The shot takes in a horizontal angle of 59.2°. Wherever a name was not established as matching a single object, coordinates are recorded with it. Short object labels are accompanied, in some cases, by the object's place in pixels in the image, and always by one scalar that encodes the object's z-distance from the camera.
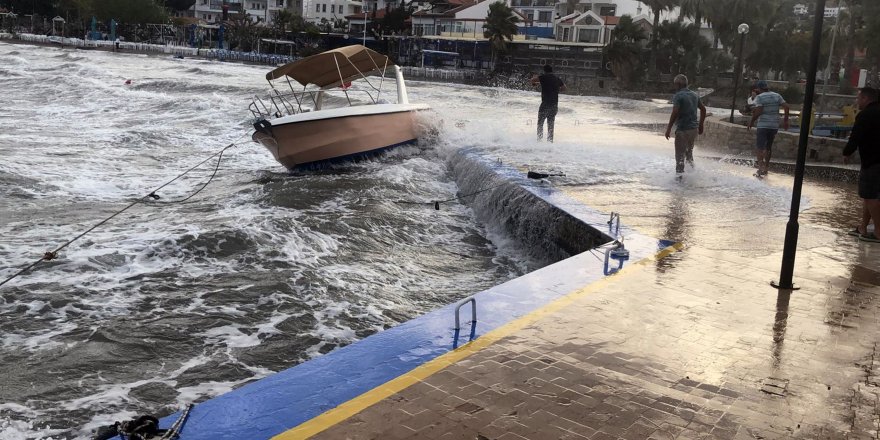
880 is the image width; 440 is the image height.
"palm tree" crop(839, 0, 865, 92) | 43.01
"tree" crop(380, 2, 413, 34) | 98.25
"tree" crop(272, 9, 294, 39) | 103.81
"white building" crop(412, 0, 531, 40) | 85.94
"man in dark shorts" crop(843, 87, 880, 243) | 7.90
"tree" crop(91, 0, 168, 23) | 112.19
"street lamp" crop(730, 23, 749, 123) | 22.84
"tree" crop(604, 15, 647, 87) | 65.12
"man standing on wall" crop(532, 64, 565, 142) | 16.25
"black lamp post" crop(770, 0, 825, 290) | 6.06
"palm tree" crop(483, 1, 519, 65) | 76.31
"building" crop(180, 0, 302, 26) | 131.88
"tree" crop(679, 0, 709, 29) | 57.92
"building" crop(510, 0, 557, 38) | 84.25
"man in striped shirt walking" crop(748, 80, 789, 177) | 13.11
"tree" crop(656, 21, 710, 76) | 62.84
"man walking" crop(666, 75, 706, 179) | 12.14
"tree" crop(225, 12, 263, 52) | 105.69
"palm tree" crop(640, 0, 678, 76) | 64.33
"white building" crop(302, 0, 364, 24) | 121.06
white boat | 16.20
